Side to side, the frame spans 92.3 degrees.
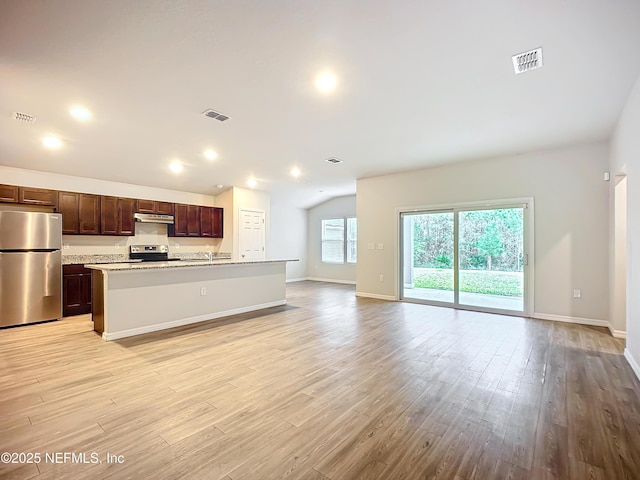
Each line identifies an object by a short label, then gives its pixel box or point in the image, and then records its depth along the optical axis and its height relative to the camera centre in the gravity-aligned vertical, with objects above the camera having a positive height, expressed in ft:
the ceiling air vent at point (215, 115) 12.52 +5.30
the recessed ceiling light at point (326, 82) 9.83 +5.36
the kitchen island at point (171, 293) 13.15 -2.58
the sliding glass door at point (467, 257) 17.52 -0.86
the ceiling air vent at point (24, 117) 12.35 +5.07
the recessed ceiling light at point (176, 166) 19.10 +4.85
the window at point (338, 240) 31.96 +0.30
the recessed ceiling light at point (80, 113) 12.06 +5.18
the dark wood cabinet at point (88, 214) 18.70 +1.67
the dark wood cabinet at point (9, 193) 16.24 +2.53
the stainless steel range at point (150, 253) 21.63 -0.81
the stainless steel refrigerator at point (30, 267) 15.19 -1.34
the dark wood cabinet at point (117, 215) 19.67 +1.71
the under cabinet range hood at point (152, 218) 21.21 +1.69
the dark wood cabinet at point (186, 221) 23.43 +1.65
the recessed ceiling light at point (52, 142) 14.74 +4.89
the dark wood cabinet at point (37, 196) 16.84 +2.51
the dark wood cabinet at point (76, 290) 17.46 -2.83
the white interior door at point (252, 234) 25.82 +0.69
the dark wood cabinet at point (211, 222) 24.98 +1.68
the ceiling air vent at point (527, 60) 8.48 +5.25
